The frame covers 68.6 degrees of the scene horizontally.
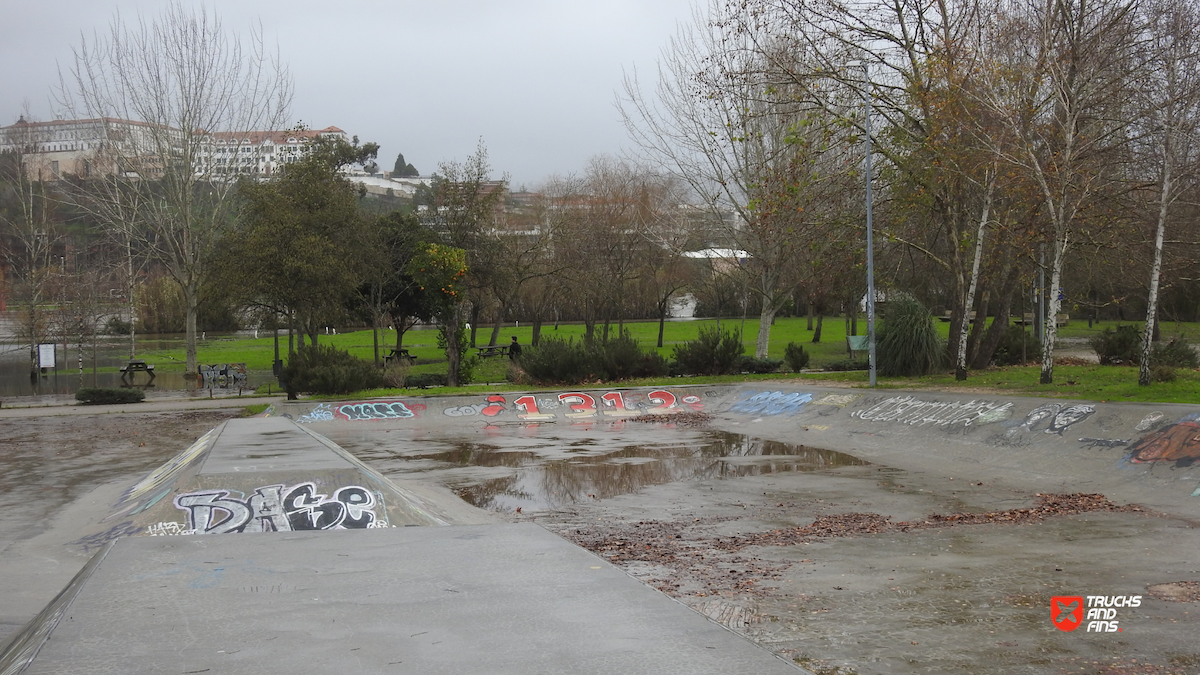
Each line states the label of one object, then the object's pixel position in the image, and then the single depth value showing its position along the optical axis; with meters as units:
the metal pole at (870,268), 20.75
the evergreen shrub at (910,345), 24.27
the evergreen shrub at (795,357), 29.14
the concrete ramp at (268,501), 8.09
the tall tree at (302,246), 26.16
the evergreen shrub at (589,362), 25.52
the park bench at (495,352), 37.75
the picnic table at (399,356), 35.33
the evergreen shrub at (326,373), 23.62
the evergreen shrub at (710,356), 27.48
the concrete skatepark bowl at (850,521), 5.45
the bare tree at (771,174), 22.67
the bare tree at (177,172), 33.91
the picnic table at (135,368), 32.91
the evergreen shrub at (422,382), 27.00
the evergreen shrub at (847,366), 31.92
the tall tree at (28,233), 36.00
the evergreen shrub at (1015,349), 29.73
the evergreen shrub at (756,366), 28.58
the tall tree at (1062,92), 17.69
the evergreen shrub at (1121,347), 26.48
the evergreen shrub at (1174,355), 22.64
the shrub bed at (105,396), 24.38
